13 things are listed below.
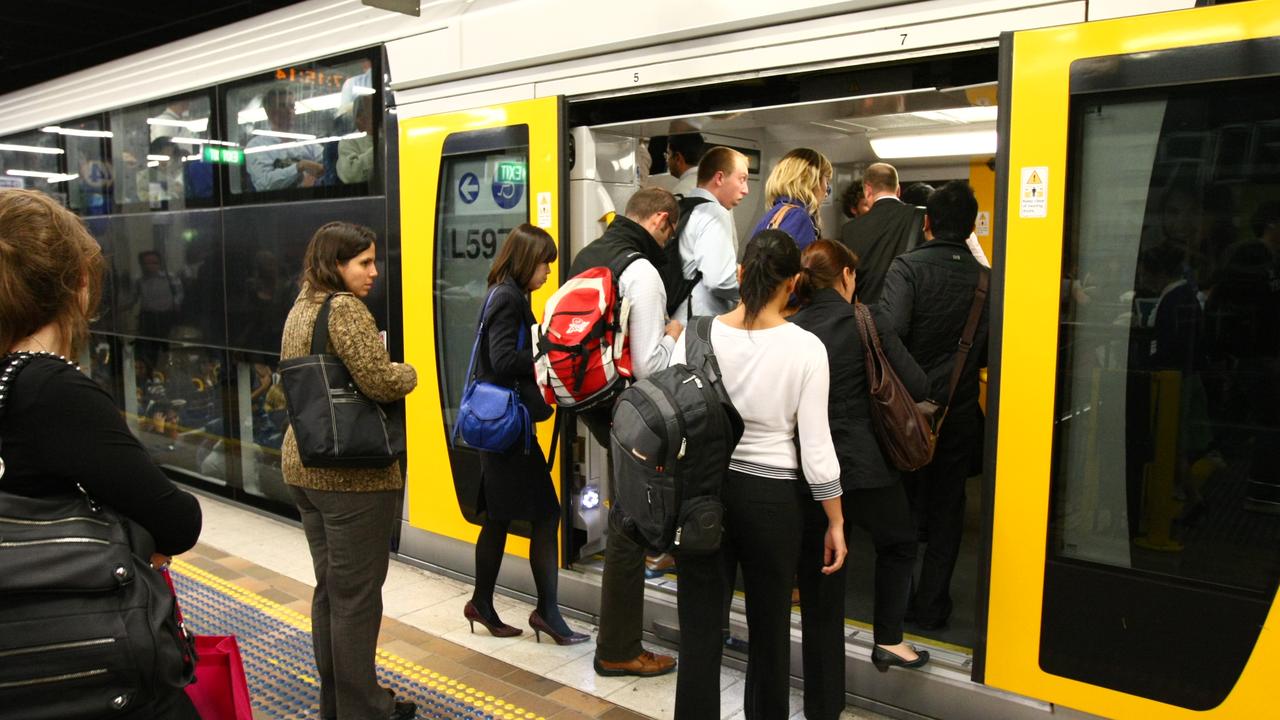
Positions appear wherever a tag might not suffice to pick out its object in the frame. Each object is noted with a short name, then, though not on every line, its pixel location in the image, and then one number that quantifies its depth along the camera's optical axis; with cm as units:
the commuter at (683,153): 488
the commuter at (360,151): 515
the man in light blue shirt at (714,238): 407
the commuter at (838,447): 306
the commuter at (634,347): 351
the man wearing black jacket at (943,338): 360
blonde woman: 396
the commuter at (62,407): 154
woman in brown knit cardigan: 302
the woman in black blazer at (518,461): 369
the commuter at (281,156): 557
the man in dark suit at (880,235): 435
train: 261
